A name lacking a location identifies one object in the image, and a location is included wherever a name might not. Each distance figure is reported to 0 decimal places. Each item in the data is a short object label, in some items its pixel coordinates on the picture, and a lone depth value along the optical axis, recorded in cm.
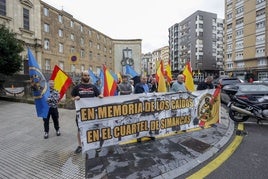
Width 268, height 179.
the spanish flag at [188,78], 712
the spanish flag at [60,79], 561
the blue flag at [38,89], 540
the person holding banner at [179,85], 605
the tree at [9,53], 1254
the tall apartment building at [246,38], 4172
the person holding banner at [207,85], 749
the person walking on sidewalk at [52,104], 550
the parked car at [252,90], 742
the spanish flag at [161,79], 702
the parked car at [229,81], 1631
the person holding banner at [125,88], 641
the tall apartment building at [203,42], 6875
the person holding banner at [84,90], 438
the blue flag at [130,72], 877
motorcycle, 668
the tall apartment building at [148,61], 13562
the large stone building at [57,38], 2648
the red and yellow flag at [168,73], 968
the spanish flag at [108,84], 555
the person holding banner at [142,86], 637
